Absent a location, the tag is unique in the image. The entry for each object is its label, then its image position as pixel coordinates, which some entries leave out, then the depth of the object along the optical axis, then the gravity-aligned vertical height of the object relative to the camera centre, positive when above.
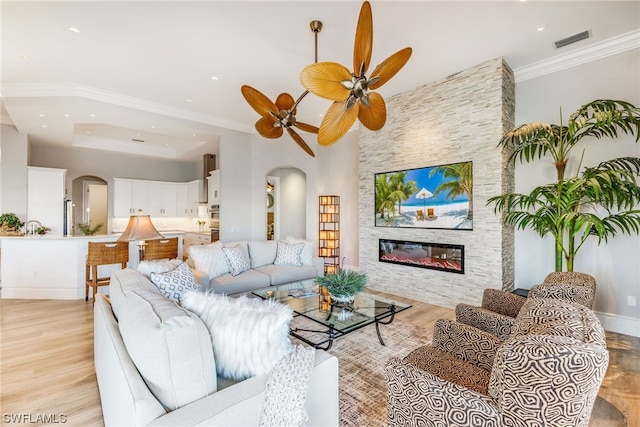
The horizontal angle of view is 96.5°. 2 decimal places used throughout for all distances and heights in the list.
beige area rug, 1.94 -1.33
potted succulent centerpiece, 2.74 -0.68
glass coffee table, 2.49 -0.92
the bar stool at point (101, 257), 4.07 -0.64
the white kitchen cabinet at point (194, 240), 7.23 -0.68
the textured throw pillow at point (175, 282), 2.48 -0.61
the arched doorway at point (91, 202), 7.62 +0.31
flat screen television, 3.97 +0.27
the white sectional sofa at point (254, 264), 3.83 -0.77
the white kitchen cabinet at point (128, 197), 7.55 +0.47
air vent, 3.07 +1.95
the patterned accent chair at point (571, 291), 1.95 -0.53
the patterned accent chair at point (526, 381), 1.00 -0.66
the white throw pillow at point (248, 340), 1.31 -0.58
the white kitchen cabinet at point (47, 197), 6.01 +0.35
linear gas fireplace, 4.06 -0.62
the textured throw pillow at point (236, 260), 4.13 -0.67
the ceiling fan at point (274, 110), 2.80 +1.07
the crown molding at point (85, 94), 4.11 +1.81
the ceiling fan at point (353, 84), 1.94 +0.95
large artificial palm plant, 2.78 +0.28
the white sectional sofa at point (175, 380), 1.06 -0.69
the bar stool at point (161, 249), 4.39 -0.55
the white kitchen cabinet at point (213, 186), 6.64 +0.66
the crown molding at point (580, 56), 3.11 +1.90
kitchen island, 4.39 -0.86
